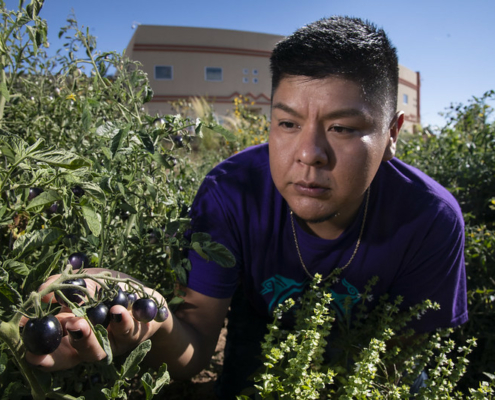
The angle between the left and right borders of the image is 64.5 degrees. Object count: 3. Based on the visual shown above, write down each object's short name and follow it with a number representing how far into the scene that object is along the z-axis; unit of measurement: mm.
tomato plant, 280
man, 448
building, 19452
